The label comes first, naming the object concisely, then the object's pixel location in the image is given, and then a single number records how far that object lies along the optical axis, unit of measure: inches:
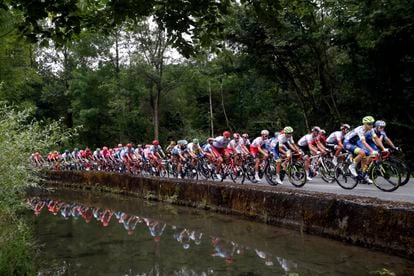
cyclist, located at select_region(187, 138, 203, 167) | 763.9
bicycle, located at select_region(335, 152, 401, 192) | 419.2
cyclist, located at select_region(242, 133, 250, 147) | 666.8
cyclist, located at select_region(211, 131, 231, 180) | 694.1
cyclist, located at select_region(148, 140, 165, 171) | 914.1
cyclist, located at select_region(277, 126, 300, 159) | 547.2
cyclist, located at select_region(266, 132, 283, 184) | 559.8
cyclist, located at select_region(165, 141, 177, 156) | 875.1
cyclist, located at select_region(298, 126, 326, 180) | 528.4
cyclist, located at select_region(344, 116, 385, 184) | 445.4
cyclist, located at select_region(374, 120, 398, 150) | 456.8
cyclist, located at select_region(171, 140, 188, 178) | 793.6
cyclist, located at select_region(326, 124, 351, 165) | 516.7
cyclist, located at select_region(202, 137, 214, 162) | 706.8
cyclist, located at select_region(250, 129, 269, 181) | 606.5
